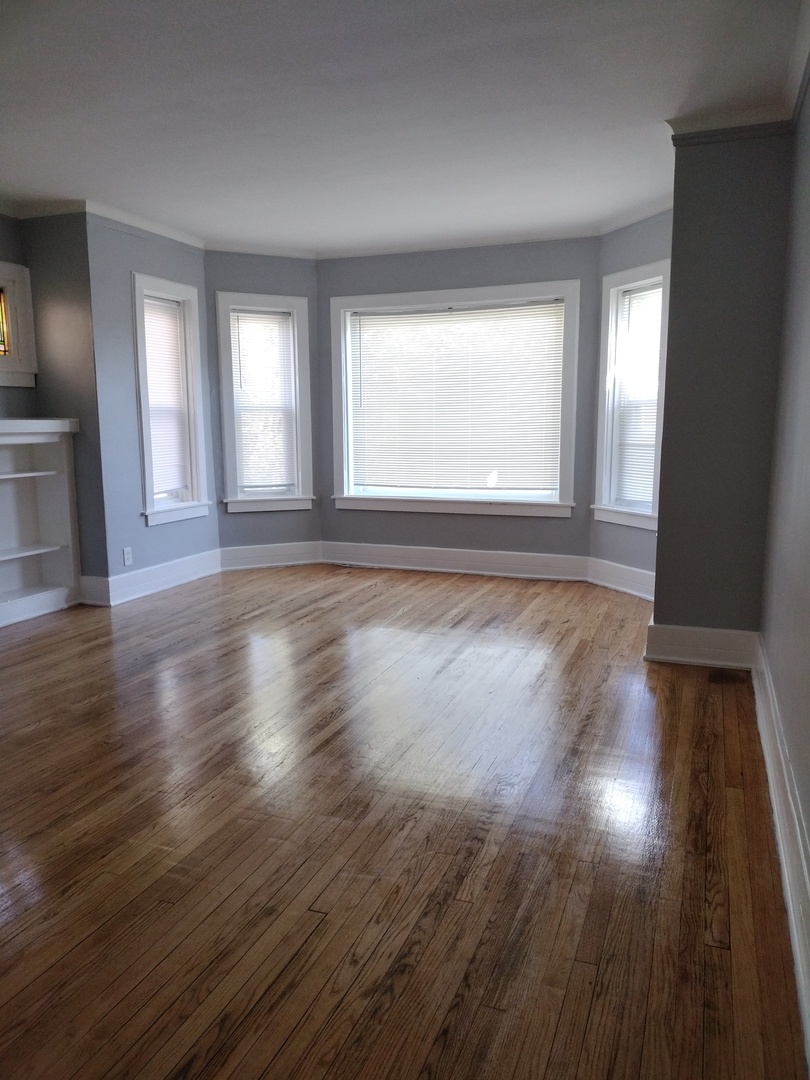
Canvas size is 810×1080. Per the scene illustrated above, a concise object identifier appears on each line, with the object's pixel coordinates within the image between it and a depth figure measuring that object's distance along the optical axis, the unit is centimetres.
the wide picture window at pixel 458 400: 588
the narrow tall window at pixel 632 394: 515
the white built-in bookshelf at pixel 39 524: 492
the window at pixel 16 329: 489
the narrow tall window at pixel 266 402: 622
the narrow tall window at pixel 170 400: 549
